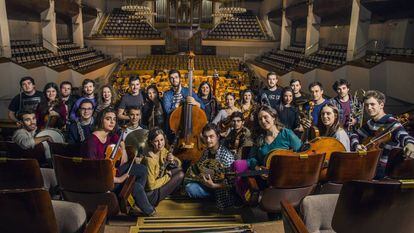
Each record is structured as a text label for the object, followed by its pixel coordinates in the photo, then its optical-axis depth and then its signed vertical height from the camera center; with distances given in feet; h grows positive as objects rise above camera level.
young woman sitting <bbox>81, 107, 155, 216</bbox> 8.45 -2.72
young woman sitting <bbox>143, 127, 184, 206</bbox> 9.11 -3.46
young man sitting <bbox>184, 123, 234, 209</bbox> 9.84 -3.33
